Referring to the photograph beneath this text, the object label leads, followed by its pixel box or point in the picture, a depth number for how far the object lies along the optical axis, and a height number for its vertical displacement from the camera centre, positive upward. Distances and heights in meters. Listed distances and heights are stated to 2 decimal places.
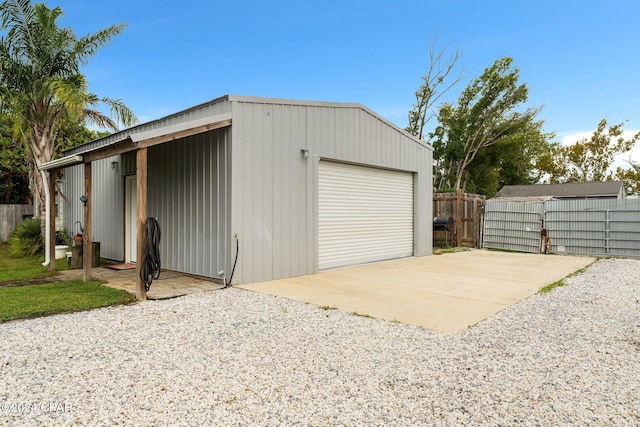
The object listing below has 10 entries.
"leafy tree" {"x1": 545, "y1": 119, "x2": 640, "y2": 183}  31.47 +4.58
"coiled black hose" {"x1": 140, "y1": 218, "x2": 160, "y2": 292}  5.02 -0.61
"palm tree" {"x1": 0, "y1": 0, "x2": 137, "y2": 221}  9.02 +3.41
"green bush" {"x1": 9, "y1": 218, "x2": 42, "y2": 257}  9.92 -0.83
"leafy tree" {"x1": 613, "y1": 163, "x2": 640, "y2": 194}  31.48 +2.71
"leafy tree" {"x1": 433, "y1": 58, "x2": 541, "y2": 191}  25.41 +6.11
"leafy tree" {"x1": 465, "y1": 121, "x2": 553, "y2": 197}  27.00 +3.68
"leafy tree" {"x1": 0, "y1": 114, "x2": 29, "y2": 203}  16.12 +1.70
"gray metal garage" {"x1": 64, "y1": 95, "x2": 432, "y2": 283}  6.15 +0.41
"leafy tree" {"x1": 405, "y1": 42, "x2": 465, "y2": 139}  23.73 +8.07
